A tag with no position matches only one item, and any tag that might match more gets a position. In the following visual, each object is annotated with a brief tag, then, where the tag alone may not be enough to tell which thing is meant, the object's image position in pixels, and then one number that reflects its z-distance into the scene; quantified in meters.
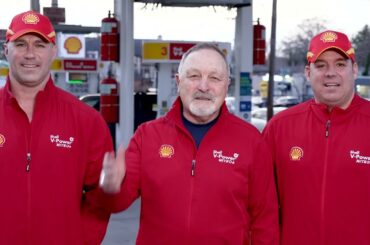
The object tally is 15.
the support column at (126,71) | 12.21
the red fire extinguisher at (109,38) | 12.26
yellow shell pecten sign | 22.27
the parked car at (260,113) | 27.43
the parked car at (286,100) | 50.03
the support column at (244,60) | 12.69
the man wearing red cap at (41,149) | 3.71
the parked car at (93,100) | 16.93
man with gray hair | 3.67
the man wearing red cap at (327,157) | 3.90
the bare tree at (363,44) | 41.70
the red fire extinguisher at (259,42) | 12.89
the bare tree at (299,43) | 59.31
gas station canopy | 11.58
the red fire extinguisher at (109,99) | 12.56
